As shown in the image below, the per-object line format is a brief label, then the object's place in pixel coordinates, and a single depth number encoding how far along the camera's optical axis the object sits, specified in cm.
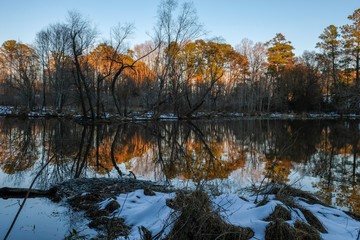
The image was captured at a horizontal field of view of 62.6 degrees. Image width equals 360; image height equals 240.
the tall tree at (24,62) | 3444
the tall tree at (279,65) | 4297
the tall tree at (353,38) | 3648
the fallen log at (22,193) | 572
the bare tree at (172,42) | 3192
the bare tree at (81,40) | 2546
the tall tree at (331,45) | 3944
